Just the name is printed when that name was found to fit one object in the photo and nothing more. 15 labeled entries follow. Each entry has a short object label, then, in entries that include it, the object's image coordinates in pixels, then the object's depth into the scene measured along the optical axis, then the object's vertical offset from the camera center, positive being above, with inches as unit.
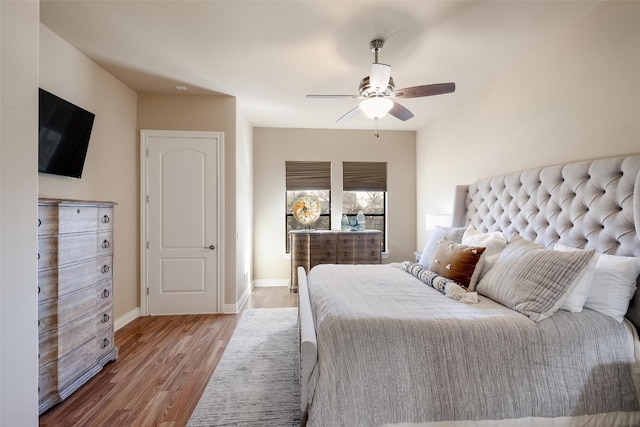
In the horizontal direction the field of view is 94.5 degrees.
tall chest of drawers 73.9 -21.0
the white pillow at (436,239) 114.9 -9.2
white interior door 142.2 -1.2
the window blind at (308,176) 203.9 +28.9
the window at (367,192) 207.8 +17.9
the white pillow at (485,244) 87.0 -9.8
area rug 71.6 -47.4
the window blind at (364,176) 207.5 +28.9
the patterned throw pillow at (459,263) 86.1 -14.2
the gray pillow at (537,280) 63.5 -15.0
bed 56.0 -25.5
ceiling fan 89.6 +39.7
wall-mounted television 87.0 +26.9
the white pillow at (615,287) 63.9 -15.8
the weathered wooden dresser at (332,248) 182.7 -18.9
